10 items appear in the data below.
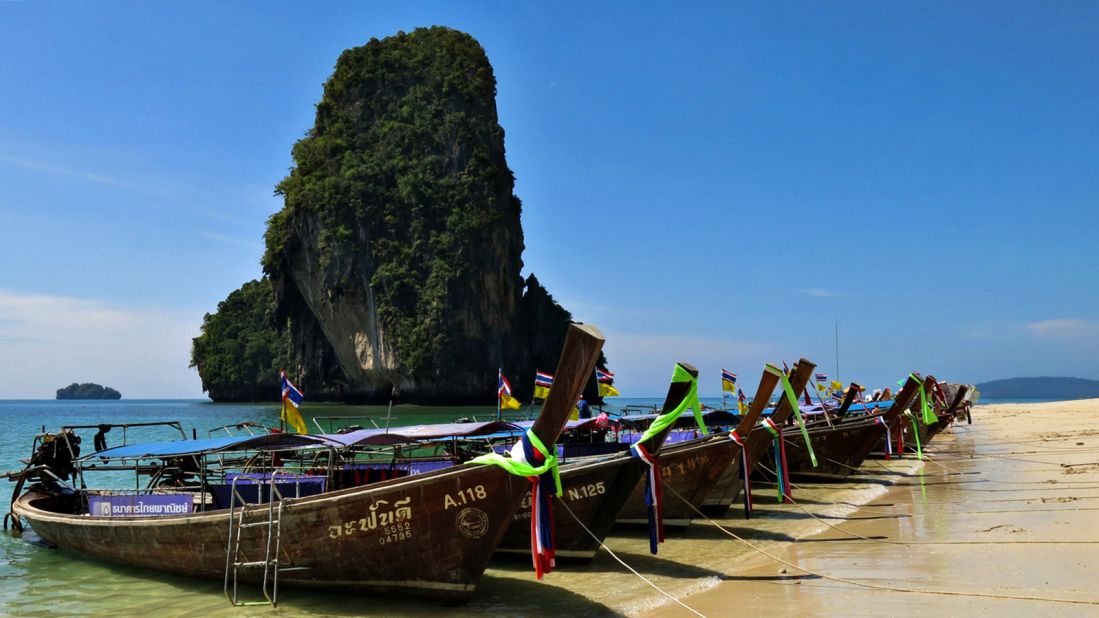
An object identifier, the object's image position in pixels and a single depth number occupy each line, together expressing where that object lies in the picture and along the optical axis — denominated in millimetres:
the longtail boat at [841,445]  16250
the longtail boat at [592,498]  8828
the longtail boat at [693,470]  10641
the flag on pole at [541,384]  18281
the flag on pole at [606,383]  20750
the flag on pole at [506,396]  20438
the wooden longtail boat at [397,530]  7223
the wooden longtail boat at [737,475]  11586
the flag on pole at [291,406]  14328
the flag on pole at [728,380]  24236
